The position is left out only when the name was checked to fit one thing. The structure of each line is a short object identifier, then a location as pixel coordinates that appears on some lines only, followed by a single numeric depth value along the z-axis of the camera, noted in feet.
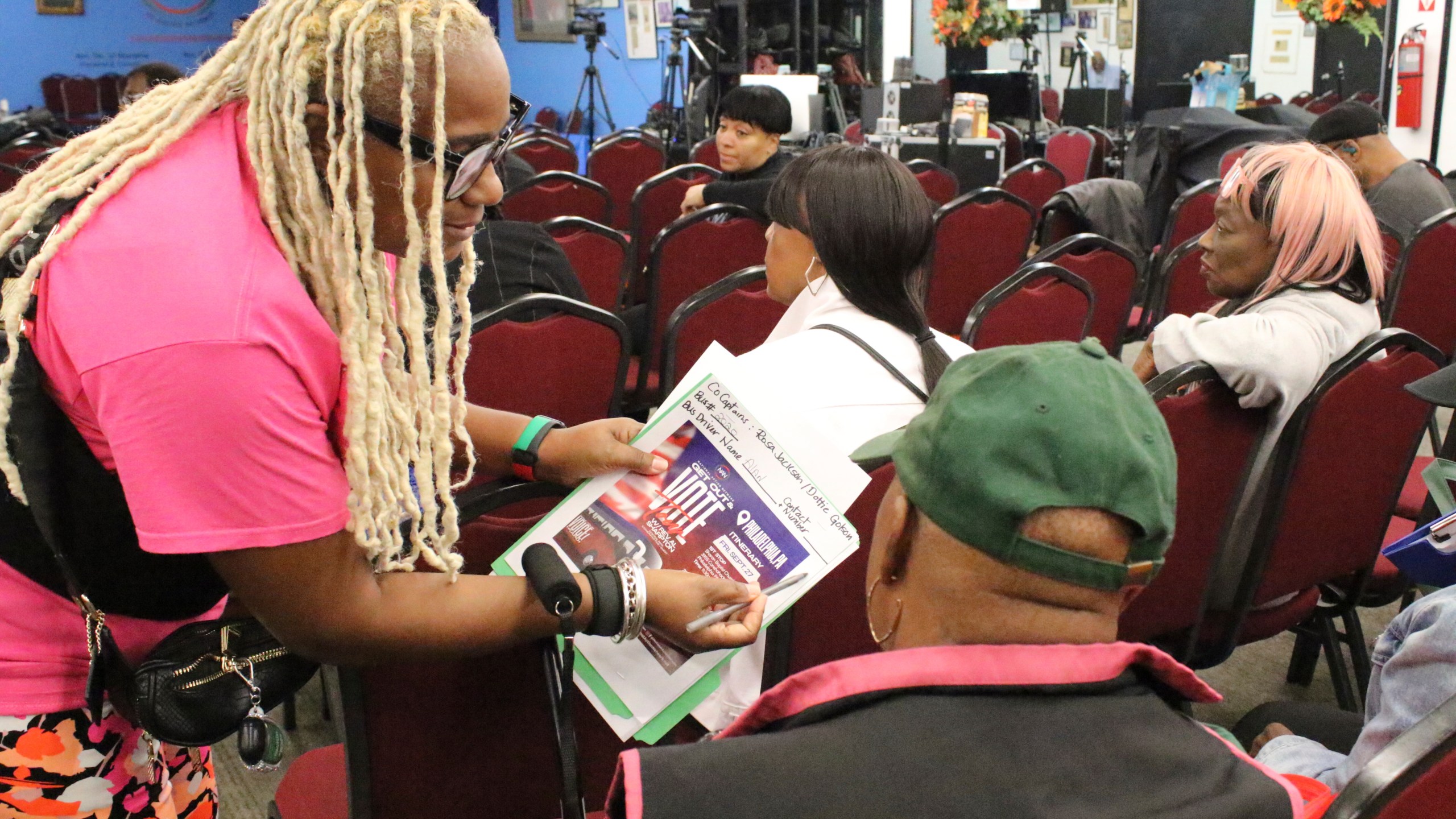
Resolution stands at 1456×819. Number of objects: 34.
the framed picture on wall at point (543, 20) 42.83
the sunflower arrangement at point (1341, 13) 26.21
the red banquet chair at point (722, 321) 8.58
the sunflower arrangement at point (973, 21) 31.24
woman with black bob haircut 15.17
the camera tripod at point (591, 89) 33.55
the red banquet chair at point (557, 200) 15.61
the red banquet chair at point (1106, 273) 10.16
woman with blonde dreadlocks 2.86
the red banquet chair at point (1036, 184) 18.06
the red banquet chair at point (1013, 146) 27.50
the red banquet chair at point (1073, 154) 24.49
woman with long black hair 5.25
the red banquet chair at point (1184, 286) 11.94
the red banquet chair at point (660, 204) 16.37
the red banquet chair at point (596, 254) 11.32
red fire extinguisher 25.67
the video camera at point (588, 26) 31.81
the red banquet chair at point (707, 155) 24.13
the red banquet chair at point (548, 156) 23.81
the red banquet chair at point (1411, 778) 2.77
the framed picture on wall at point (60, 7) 39.60
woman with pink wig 6.00
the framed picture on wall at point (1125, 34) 44.60
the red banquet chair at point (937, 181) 17.75
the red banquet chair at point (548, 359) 7.44
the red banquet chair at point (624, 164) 22.36
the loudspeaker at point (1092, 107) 34.60
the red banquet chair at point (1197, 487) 5.75
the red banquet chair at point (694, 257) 11.27
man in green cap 2.38
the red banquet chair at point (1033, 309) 8.39
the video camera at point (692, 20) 29.96
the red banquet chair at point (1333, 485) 6.01
